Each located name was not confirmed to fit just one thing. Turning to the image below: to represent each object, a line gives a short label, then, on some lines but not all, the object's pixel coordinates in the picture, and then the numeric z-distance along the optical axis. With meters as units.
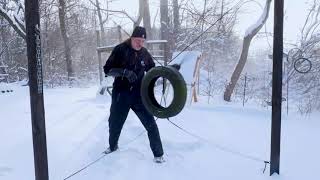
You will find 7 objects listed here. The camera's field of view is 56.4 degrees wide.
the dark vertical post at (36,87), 2.52
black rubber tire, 3.39
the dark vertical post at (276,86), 3.02
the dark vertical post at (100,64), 8.26
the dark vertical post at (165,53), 7.05
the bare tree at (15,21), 11.34
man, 3.51
